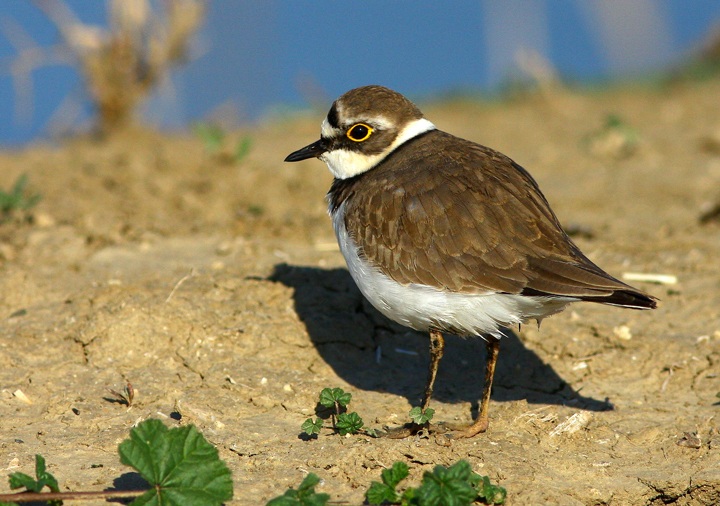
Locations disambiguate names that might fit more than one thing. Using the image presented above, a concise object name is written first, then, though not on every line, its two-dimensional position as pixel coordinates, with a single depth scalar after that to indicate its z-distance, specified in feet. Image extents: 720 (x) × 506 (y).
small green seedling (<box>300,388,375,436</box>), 27.04
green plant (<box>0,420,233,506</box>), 22.29
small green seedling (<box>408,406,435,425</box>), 27.45
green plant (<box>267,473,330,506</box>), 22.22
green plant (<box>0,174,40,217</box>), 42.63
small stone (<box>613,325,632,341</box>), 34.68
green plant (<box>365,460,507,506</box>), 22.74
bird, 26.89
